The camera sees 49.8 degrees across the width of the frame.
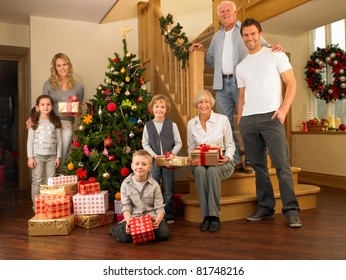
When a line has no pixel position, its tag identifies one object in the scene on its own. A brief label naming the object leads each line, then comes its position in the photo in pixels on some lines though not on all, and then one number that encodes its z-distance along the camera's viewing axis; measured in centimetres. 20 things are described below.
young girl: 366
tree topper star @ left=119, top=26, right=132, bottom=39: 409
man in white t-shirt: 275
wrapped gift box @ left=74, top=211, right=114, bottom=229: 299
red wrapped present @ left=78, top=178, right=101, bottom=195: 316
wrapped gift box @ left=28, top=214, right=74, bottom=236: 277
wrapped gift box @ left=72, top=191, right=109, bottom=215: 309
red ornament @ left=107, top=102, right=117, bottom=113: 384
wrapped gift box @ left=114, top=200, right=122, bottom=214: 328
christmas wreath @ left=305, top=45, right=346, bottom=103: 545
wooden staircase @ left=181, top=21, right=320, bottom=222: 312
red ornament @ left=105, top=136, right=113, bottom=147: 369
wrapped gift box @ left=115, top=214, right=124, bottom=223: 316
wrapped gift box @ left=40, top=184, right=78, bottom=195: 316
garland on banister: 370
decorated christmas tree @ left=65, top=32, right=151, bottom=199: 369
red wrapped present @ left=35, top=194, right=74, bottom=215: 302
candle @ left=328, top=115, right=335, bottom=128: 555
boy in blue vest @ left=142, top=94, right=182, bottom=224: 303
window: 568
